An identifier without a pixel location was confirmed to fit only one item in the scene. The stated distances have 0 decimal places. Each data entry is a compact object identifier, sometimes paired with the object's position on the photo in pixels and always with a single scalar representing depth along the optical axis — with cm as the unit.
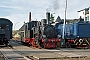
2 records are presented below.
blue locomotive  2520
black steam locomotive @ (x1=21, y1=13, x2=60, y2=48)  2298
